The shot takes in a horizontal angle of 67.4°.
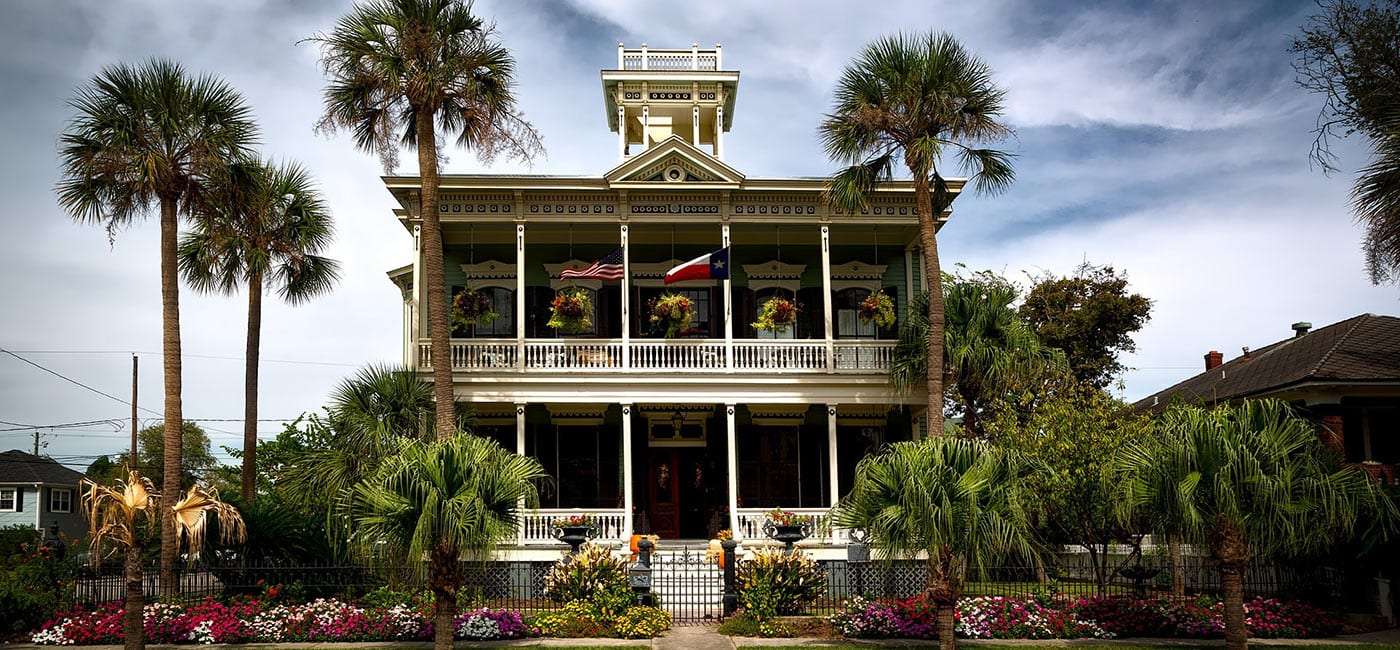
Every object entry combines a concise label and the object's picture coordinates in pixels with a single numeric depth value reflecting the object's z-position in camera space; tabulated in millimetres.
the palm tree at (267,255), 22938
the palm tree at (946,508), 12562
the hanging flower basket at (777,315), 22375
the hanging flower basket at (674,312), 22312
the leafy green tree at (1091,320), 32906
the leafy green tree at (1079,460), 17438
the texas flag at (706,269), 21422
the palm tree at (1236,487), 12453
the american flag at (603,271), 21531
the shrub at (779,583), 16016
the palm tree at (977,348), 21156
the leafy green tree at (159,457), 53094
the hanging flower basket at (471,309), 23078
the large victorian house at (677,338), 22438
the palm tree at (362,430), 19156
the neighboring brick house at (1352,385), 20531
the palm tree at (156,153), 17359
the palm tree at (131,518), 12773
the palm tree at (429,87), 18656
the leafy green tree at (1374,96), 16625
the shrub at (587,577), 16094
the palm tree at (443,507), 12078
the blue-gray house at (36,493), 45625
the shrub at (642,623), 15016
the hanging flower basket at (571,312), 21969
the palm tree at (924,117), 19719
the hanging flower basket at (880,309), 22797
